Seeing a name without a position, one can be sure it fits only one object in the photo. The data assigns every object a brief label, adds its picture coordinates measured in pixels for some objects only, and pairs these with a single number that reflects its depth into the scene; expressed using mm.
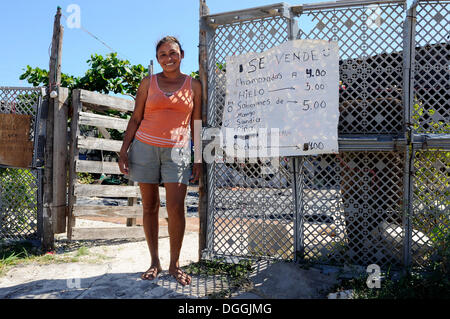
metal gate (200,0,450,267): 3428
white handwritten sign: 3525
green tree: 13812
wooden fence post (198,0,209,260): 3988
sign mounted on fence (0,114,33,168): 4977
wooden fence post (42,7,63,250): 4852
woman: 3359
